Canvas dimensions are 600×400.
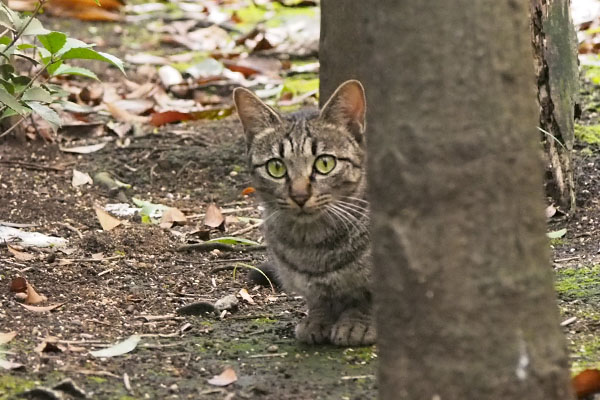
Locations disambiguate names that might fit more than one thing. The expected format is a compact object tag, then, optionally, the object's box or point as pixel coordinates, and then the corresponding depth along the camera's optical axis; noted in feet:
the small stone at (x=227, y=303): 24.43
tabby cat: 22.93
